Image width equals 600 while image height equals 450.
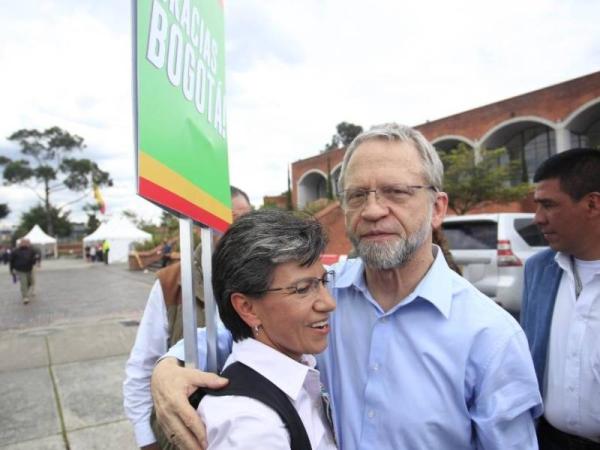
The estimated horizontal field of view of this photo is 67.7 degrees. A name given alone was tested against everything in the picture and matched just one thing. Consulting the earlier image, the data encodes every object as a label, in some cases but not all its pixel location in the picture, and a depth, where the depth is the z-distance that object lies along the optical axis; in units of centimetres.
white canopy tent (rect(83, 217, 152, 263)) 3166
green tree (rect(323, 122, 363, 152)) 5531
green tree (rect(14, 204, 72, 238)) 6425
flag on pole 4453
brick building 1884
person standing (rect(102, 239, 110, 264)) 3044
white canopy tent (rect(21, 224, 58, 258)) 3762
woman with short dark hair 114
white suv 589
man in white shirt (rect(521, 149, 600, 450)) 174
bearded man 127
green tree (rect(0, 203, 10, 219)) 7262
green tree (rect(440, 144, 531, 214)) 1692
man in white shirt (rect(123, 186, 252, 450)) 202
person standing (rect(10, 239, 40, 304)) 1202
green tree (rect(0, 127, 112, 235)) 5760
